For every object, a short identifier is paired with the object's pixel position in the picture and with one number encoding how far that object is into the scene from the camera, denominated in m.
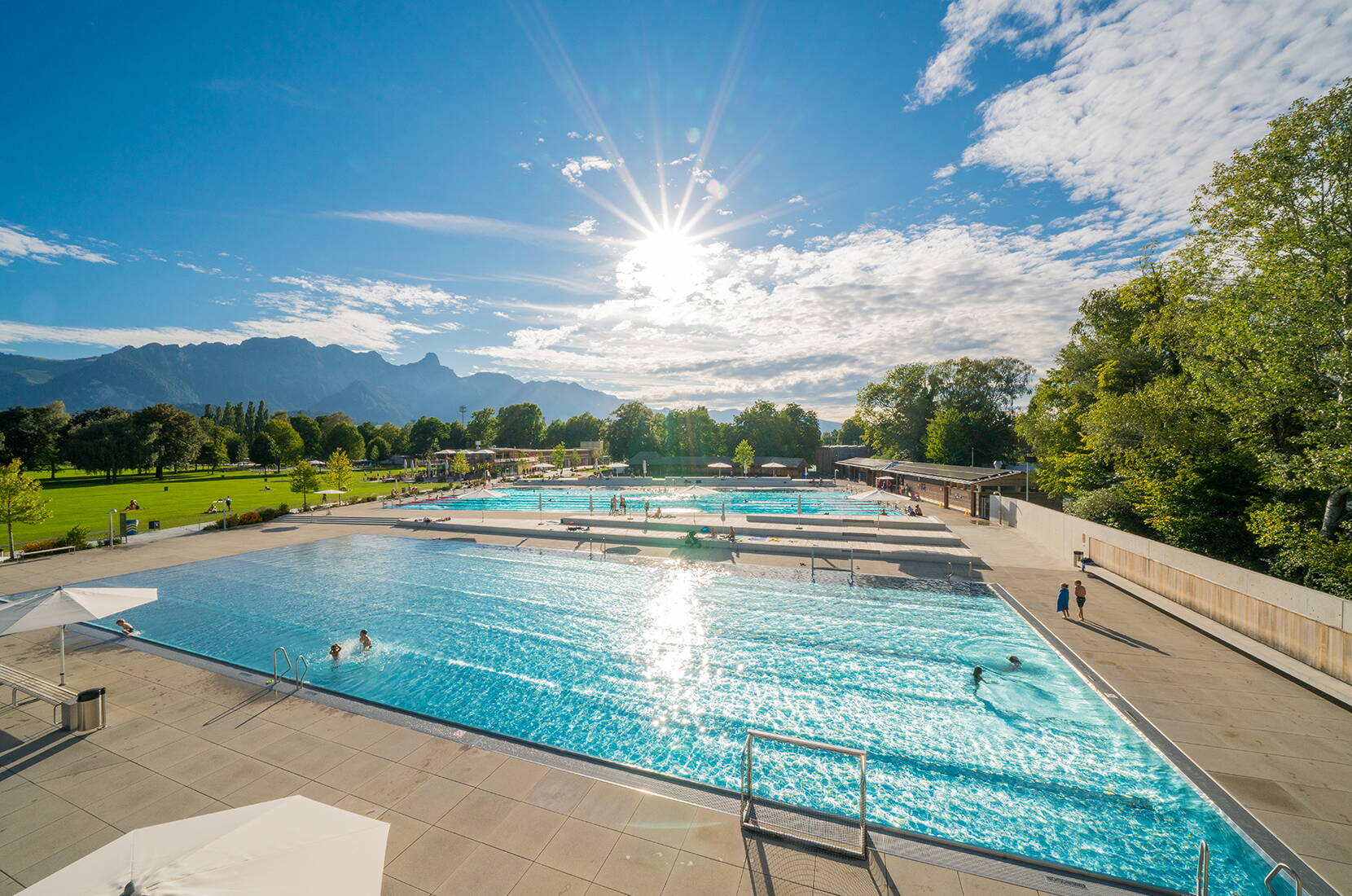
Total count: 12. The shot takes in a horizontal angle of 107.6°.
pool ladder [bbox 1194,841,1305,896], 3.72
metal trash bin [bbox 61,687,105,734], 7.05
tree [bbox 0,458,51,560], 17.77
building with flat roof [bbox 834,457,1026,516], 28.73
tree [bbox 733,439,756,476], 57.53
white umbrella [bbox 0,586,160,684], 7.74
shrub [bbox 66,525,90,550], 19.67
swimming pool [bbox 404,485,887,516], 32.41
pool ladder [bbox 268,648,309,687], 8.78
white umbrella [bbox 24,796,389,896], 2.90
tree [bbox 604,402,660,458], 69.62
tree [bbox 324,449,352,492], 34.22
